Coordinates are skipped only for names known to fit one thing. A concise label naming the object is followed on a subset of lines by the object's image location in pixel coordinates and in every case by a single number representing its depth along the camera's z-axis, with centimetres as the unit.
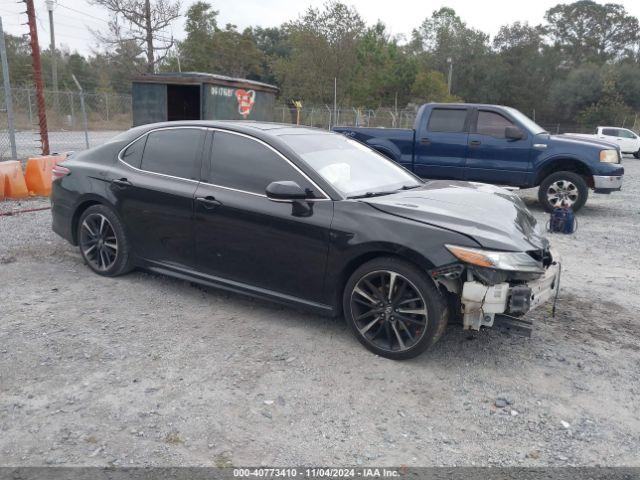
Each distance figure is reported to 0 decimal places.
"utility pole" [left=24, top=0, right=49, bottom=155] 1111
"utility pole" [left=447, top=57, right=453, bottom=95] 5173
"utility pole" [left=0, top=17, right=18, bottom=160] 1017
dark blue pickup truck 938
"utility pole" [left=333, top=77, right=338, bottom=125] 2753
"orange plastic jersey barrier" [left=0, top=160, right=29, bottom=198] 874
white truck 2638
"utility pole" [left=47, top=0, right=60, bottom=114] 3249
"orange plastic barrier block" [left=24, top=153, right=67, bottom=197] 923
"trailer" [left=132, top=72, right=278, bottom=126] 1371
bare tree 2967
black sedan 365
